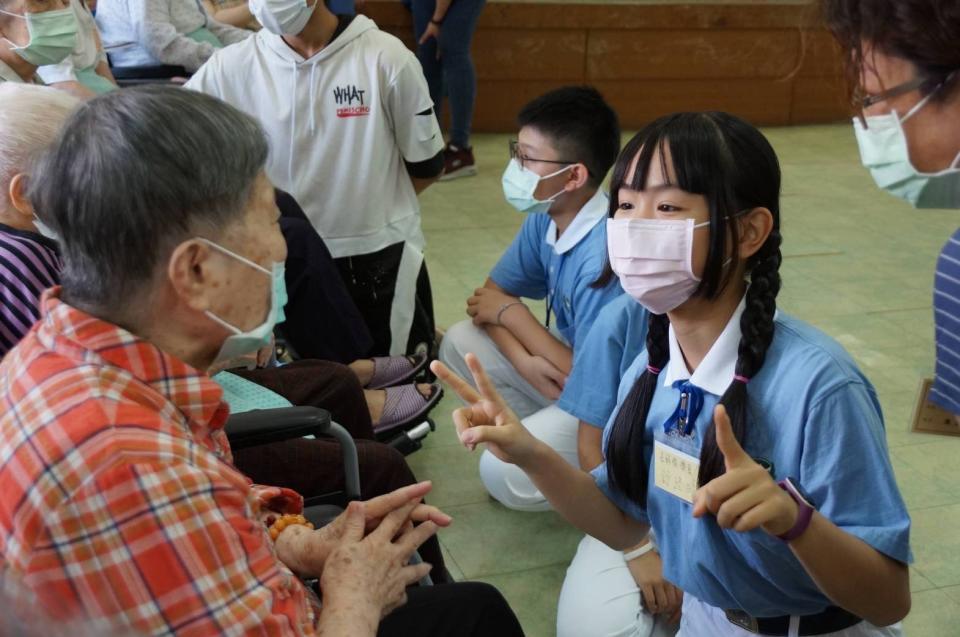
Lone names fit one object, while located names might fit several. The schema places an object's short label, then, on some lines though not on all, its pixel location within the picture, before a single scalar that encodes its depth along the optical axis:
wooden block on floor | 1.59
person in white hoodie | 2.85
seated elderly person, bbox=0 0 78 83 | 2.87
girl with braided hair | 1.33
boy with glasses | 2.51
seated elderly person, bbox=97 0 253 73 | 3.95
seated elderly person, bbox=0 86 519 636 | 1.01
